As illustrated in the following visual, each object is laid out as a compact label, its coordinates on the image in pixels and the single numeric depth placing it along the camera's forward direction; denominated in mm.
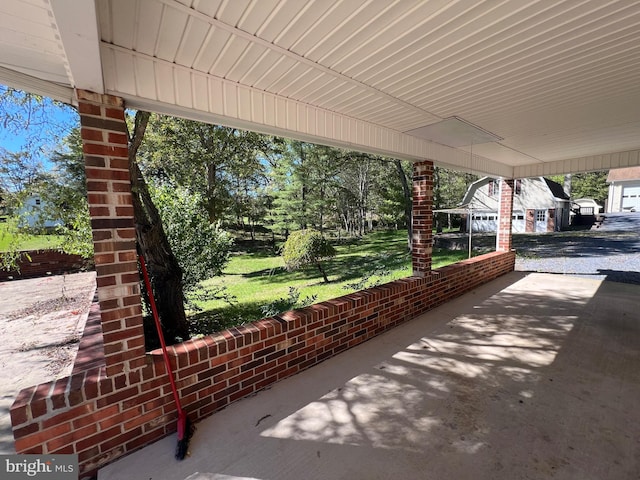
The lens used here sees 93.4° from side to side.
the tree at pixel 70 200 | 4523
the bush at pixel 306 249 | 8812
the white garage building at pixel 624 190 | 30922
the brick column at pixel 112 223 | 1881
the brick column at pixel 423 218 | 4598
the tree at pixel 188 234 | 5242
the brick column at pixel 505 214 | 7293
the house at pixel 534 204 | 20859
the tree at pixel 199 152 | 10172
